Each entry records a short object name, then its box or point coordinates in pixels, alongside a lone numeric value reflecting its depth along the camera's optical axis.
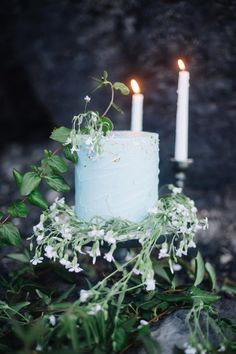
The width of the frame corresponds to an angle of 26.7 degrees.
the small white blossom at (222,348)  0.68
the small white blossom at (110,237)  0.76
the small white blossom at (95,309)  0.67
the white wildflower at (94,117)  0.83
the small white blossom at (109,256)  0.74
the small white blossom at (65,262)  0.78
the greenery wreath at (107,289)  0.68
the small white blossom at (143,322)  0.74
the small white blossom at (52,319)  0.70
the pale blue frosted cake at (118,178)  0.82
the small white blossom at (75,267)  0.78
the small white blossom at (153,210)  0.82
